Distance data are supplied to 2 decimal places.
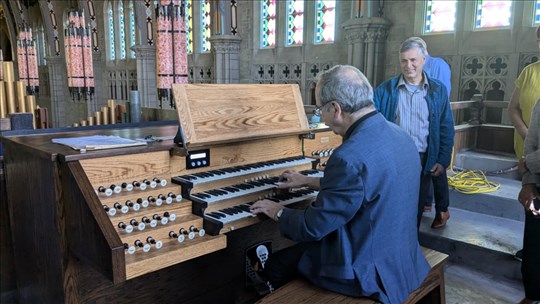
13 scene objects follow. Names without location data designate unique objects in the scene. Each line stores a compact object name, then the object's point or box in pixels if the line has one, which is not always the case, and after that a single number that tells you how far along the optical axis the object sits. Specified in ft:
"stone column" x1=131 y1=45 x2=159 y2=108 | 41.88
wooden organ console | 6.61
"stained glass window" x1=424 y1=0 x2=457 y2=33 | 23.98
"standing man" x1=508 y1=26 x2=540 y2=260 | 10.12
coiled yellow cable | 14.52
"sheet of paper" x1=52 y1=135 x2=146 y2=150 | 7.13
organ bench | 6.16
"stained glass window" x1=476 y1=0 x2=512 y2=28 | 21.65
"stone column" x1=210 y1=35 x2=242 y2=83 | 35.65
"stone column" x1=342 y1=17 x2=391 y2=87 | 25.86
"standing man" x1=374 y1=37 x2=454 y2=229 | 10.50
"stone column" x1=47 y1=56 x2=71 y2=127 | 61.36
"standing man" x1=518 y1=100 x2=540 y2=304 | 7.71
